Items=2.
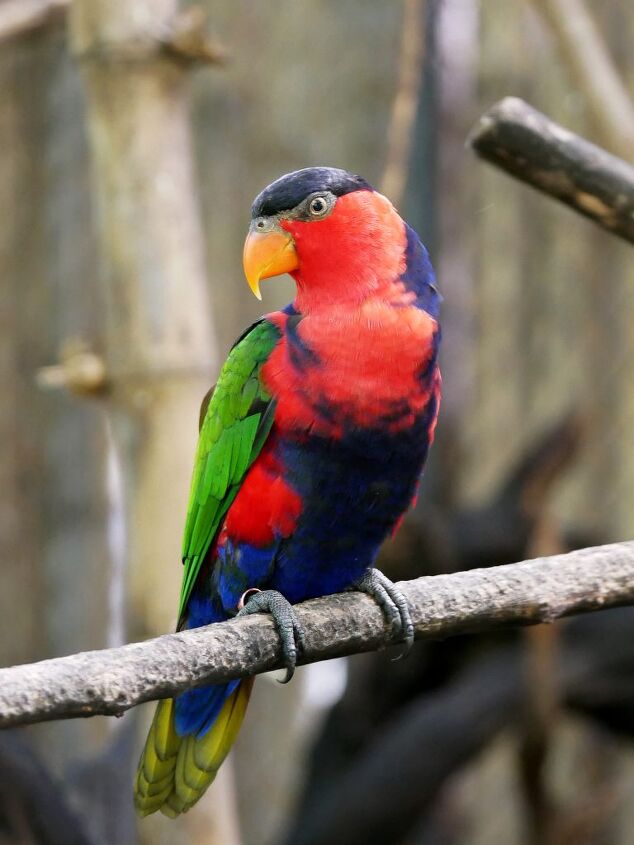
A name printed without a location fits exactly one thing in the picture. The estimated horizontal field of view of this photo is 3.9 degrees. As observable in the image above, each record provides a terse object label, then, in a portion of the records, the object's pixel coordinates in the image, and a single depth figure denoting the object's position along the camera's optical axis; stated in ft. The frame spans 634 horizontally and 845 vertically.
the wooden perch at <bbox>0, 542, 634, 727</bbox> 11.82
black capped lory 12.14
